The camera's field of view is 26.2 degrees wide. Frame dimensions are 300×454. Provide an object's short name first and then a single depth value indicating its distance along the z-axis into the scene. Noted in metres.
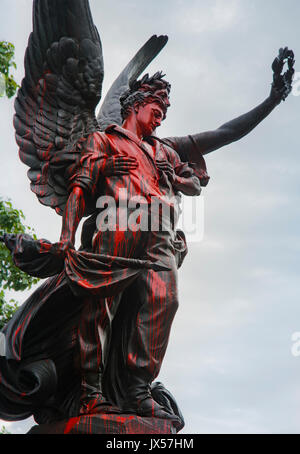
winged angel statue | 5.13
